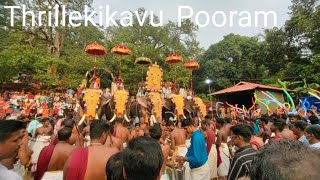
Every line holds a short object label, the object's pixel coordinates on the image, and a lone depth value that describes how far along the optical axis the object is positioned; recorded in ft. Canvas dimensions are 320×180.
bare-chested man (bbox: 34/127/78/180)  13.34
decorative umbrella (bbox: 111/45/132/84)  38.27
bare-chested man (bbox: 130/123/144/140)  24.82
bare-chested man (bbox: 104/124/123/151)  17.03
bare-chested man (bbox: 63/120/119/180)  9.95
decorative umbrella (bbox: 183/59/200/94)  48.59
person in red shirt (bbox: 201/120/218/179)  22.47
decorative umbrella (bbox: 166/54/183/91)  45.70
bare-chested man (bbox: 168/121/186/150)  22.74
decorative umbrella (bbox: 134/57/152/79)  46.49
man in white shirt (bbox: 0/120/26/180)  8.56
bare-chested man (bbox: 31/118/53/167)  21.44
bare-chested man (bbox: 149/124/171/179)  13.69
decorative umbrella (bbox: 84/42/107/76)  36.70
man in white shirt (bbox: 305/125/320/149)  14.03
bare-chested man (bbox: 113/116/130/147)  23.63
